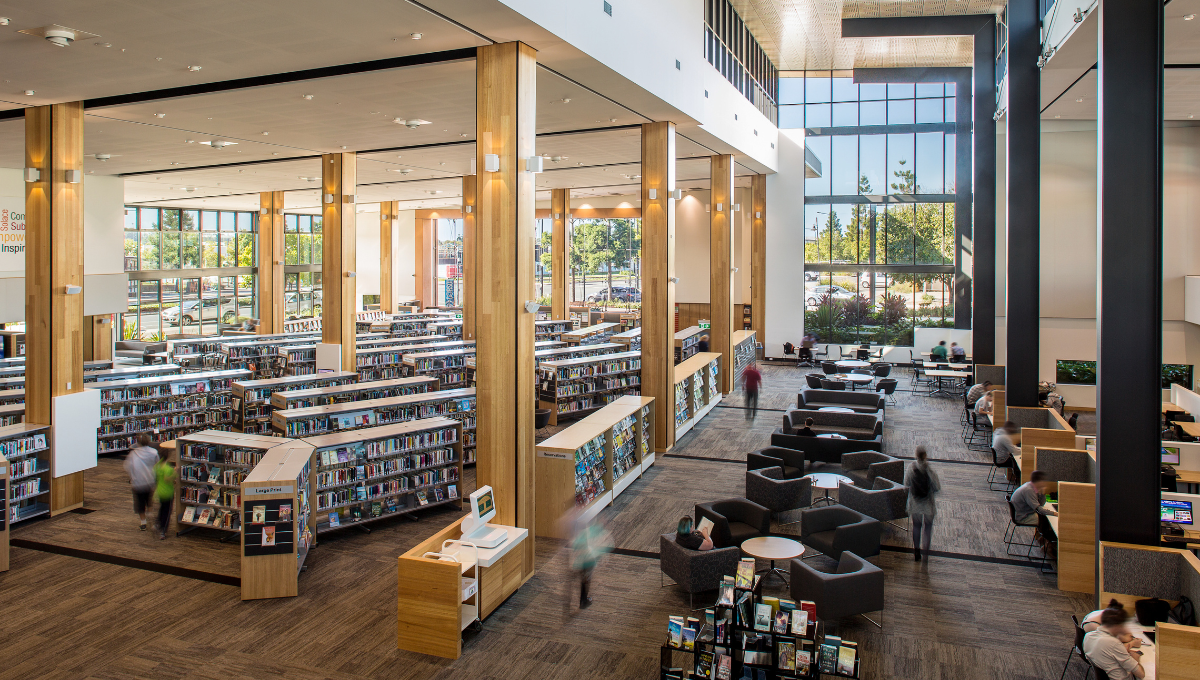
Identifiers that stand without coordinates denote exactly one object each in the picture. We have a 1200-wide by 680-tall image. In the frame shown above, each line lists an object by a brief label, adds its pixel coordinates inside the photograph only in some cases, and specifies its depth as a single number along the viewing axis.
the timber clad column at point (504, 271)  7.75
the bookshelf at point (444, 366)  16.70
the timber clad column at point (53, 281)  10.18
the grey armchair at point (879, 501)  9.55
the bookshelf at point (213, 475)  9.48
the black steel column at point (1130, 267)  7.04
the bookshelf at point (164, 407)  13.53
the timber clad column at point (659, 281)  13.57
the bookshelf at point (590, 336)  22.09
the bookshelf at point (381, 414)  10.81
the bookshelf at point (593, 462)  9.55
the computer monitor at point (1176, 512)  7.79
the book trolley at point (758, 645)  5.65
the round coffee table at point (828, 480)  9.89
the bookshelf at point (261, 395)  13.27
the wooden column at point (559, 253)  27.33
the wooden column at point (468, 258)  21.62
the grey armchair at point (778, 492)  9.87
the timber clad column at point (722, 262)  17.77
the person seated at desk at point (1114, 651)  5.58
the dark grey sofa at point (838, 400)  15.71
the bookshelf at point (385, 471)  9.45
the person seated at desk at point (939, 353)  22.30
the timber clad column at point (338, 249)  16.20
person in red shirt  15.91
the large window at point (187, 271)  27.53
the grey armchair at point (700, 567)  7.51
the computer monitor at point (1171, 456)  9.56
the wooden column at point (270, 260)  24.39
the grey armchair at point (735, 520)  8.38
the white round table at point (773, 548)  7.62
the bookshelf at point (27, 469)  9.85
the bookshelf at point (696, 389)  14.88
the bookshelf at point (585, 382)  15.74
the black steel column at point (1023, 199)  13.42
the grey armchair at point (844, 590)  6.88
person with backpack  8.57
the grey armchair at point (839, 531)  8.18
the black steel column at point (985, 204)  18.58
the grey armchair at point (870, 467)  10.55
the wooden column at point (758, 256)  25.12
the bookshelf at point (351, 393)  12.38
